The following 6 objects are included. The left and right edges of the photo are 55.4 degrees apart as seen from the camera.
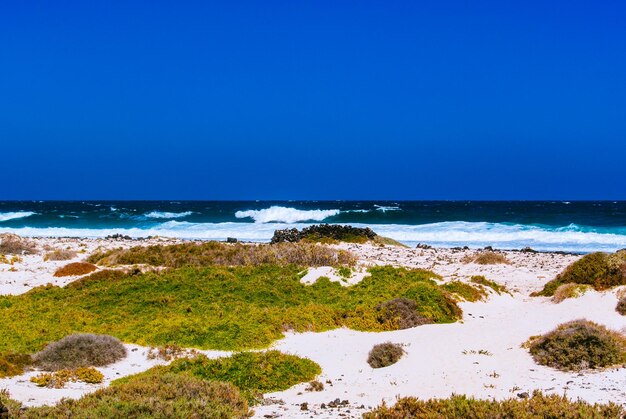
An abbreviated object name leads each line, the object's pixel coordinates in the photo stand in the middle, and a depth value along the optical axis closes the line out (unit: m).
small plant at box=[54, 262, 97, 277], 21.98
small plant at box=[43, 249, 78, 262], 26.64
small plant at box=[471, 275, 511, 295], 19.67
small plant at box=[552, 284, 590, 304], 17.95
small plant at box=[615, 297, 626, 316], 15.53
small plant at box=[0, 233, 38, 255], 30.00
